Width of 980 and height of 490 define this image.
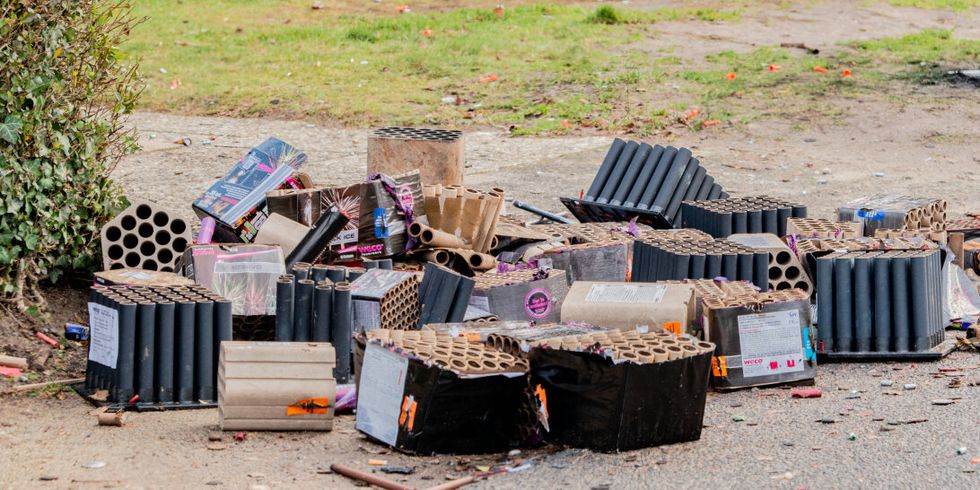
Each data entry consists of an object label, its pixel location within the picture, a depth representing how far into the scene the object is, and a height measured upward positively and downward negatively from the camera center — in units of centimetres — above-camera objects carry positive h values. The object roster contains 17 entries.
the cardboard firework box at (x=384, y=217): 1571 +58
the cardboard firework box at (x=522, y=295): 1410 +8
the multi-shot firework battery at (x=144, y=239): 1501 +41
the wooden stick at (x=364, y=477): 964 -68
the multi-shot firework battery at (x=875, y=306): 1363 +4
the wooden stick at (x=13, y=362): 1263 -30
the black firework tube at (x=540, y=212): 1922 +76
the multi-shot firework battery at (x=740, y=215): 1692 +67
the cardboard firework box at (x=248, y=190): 1594 +76
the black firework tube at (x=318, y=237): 1505 +42
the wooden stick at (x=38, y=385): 1218 -41
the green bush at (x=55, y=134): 1330 +97
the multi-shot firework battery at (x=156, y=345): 1190 -20
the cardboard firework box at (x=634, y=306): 1255 +2
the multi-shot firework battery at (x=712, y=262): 1434 +28
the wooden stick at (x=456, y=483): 967 -70
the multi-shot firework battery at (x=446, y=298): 1378 +5
